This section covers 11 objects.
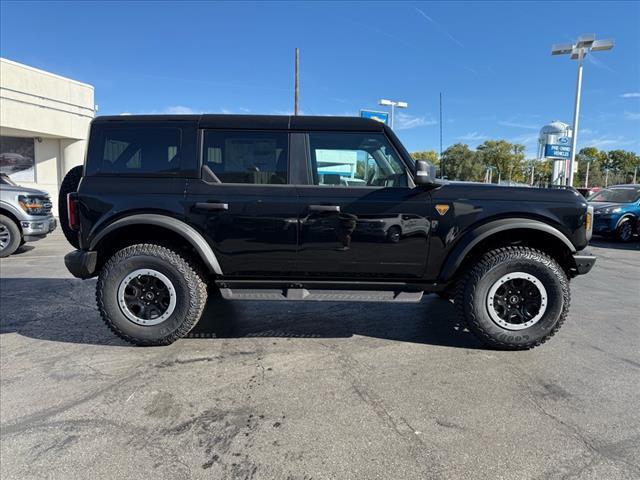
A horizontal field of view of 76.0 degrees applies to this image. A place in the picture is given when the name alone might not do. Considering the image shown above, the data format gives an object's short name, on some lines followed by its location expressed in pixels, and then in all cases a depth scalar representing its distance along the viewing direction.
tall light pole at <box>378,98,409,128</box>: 20.66
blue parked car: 11.64
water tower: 20.30
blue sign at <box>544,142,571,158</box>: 20.30
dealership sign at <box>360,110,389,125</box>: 16.87
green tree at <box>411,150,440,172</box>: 77.06
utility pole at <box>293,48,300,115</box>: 23.44
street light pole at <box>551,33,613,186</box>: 15.19
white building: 14.75
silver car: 8.28
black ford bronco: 3.55
